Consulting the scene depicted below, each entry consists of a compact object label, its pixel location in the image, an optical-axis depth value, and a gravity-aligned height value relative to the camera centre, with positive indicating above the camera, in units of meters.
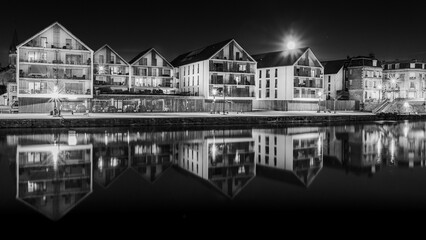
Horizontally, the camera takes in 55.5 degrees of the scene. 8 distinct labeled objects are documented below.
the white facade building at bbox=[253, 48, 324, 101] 74.31 +7.82
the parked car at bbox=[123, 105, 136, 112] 61.85 +1.32
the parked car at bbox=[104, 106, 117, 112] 60.92 +1.14
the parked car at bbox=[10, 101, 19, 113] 55.87 +0.99
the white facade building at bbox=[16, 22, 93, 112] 54.72 +6.64
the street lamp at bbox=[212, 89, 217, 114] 66.16 +3.70
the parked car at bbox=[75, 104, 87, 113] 57.91 +1.20
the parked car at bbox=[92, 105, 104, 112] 60.08 +1.26
